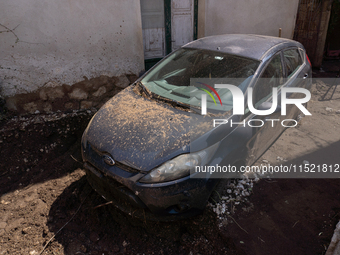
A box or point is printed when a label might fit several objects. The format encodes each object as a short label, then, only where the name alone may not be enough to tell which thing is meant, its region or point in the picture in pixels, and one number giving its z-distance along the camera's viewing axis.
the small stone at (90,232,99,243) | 2.60
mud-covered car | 2.35
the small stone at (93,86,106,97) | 5.07
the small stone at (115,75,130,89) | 5.25
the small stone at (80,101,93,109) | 4.95
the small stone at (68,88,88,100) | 4.84
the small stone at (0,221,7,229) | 2.69
